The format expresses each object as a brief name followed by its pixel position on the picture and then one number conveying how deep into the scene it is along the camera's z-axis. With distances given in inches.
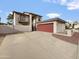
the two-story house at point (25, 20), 529.7
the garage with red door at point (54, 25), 465.7
